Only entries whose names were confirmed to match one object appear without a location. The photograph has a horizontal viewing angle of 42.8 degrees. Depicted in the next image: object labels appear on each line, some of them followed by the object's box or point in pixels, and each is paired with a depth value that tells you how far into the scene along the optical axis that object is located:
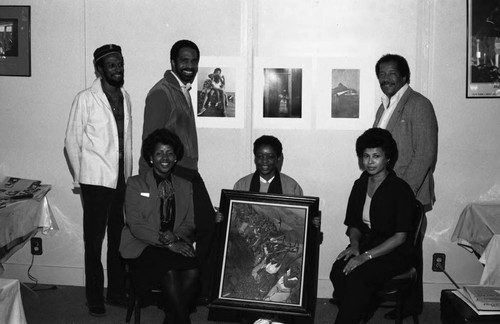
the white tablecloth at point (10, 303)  3.06
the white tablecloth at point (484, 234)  3.98
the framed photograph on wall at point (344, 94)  4.92
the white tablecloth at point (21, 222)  4.51
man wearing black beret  4.48
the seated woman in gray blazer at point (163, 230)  3.85
